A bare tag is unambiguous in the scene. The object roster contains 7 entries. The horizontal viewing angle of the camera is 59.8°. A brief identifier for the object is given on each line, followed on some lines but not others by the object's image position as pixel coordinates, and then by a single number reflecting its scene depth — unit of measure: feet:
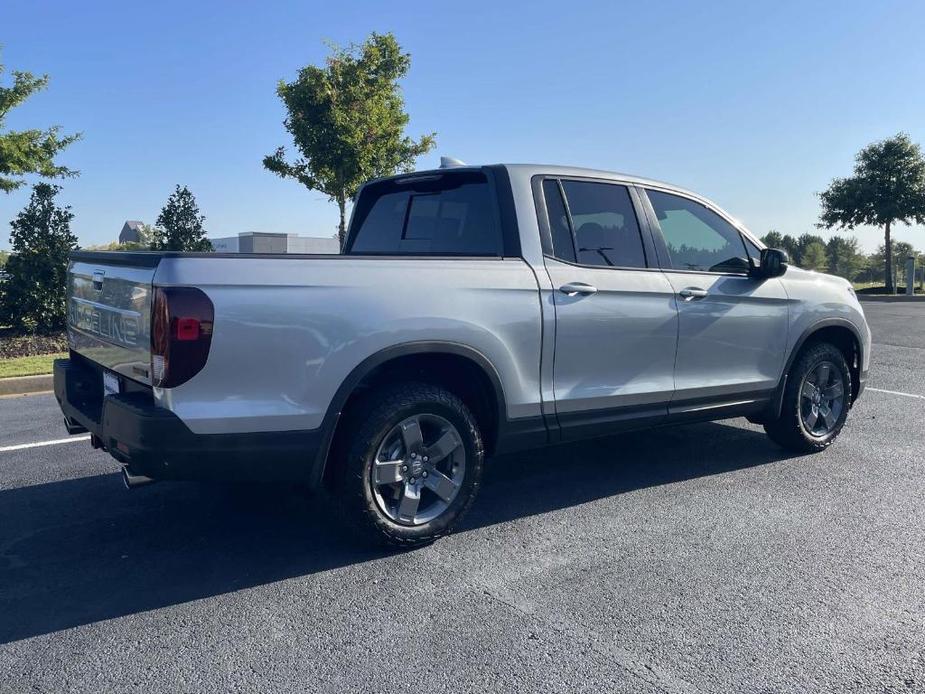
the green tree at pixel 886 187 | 115.65
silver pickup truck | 10.94
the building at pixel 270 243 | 128.57
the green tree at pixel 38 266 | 40.52
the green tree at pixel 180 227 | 45.52
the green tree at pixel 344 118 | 60.08
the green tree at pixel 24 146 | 40.52
